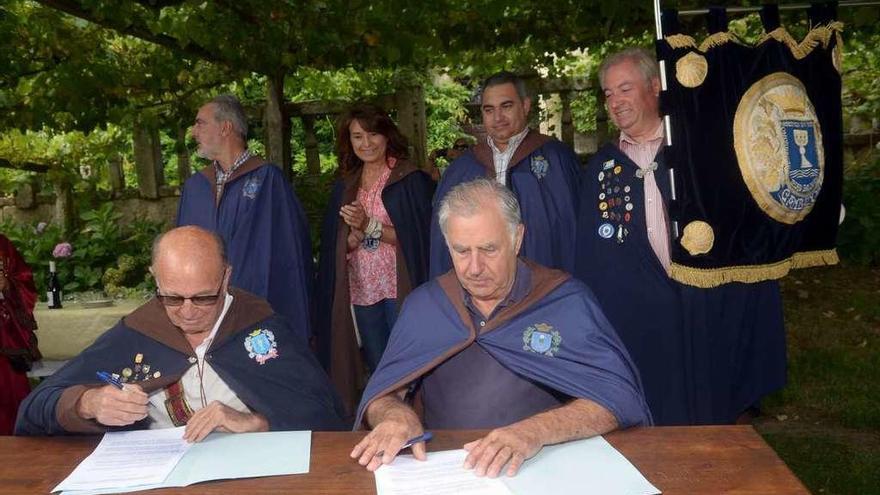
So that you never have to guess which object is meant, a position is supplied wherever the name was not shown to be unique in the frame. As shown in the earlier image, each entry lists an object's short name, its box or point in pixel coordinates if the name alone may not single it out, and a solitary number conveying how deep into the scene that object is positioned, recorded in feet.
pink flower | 21.43
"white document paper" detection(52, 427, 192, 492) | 7.93
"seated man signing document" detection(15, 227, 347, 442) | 9.98
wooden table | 7.46
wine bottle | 19.56
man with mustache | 16.61
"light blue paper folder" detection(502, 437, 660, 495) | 7.36
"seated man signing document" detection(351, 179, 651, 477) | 9.74
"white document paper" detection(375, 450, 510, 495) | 7.45
